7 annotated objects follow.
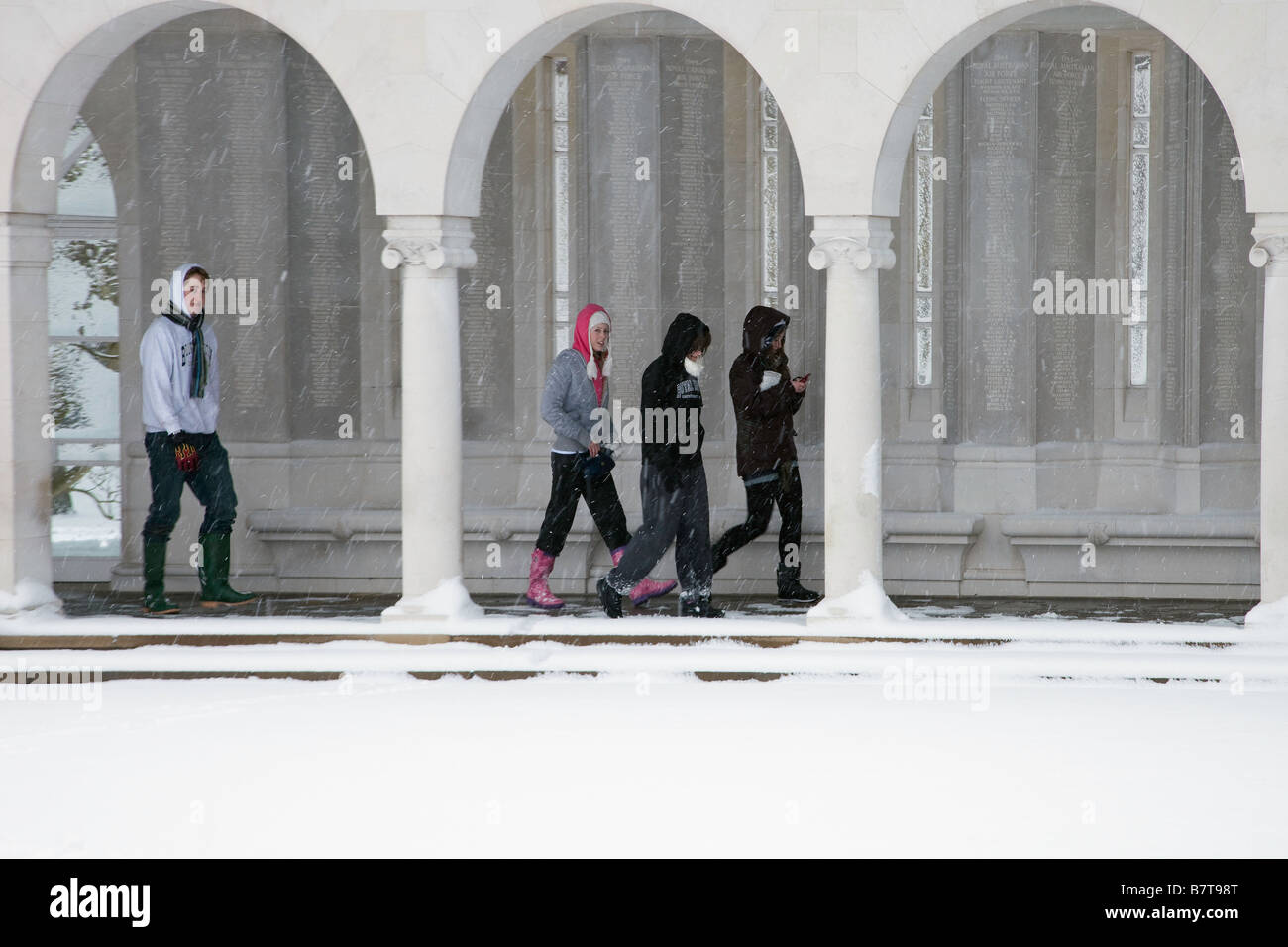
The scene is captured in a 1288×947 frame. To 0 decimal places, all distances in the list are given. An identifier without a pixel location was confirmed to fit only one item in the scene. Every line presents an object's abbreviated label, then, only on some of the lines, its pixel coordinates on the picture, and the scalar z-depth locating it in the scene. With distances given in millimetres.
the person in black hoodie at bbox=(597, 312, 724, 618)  18172
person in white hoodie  18437
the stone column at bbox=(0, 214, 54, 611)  18156
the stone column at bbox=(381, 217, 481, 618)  17719
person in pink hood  18594
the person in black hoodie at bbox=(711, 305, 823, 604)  19484
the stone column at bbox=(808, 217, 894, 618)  17250
